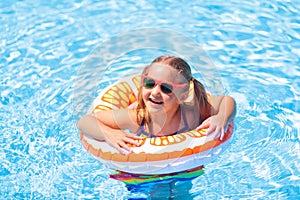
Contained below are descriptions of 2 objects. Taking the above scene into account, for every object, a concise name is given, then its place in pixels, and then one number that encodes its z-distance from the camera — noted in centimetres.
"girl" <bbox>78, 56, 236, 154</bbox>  694
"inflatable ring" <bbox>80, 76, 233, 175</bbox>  675
